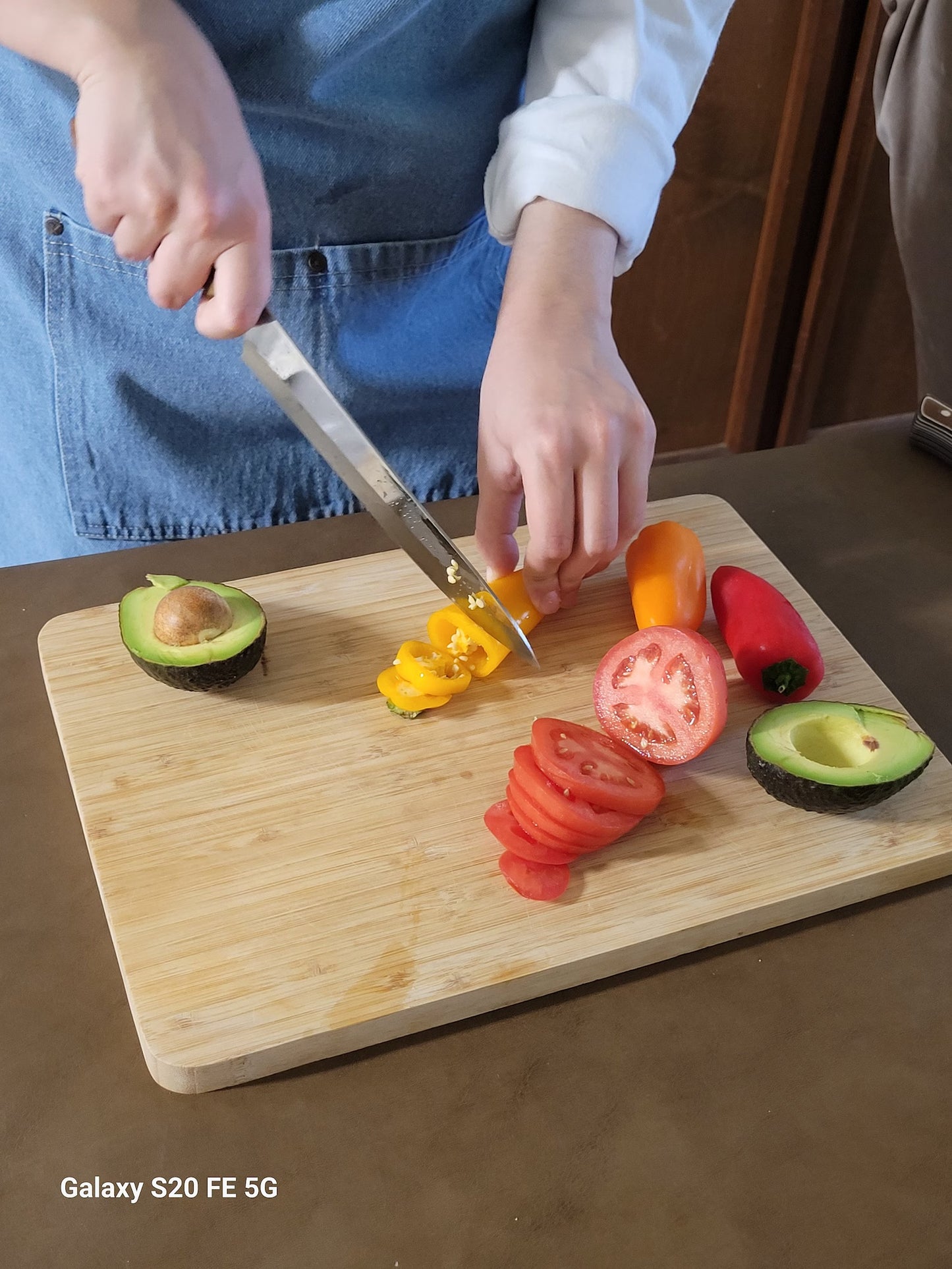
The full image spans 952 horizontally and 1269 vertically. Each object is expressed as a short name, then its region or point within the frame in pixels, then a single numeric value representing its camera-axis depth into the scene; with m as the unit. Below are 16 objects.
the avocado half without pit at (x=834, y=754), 1.00
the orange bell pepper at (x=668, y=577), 1.23
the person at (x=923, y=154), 1.53
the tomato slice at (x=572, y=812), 0.97
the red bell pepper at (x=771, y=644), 1.16
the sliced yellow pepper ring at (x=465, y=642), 1.19
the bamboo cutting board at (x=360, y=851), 0.92
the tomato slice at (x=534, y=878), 0.98
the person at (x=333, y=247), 0.90
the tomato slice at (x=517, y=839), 0.99
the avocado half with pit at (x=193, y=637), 1.12
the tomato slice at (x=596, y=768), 1.00
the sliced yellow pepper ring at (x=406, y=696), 1.15
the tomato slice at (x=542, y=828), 0.98
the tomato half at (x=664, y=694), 1.08
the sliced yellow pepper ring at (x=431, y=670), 1.15
